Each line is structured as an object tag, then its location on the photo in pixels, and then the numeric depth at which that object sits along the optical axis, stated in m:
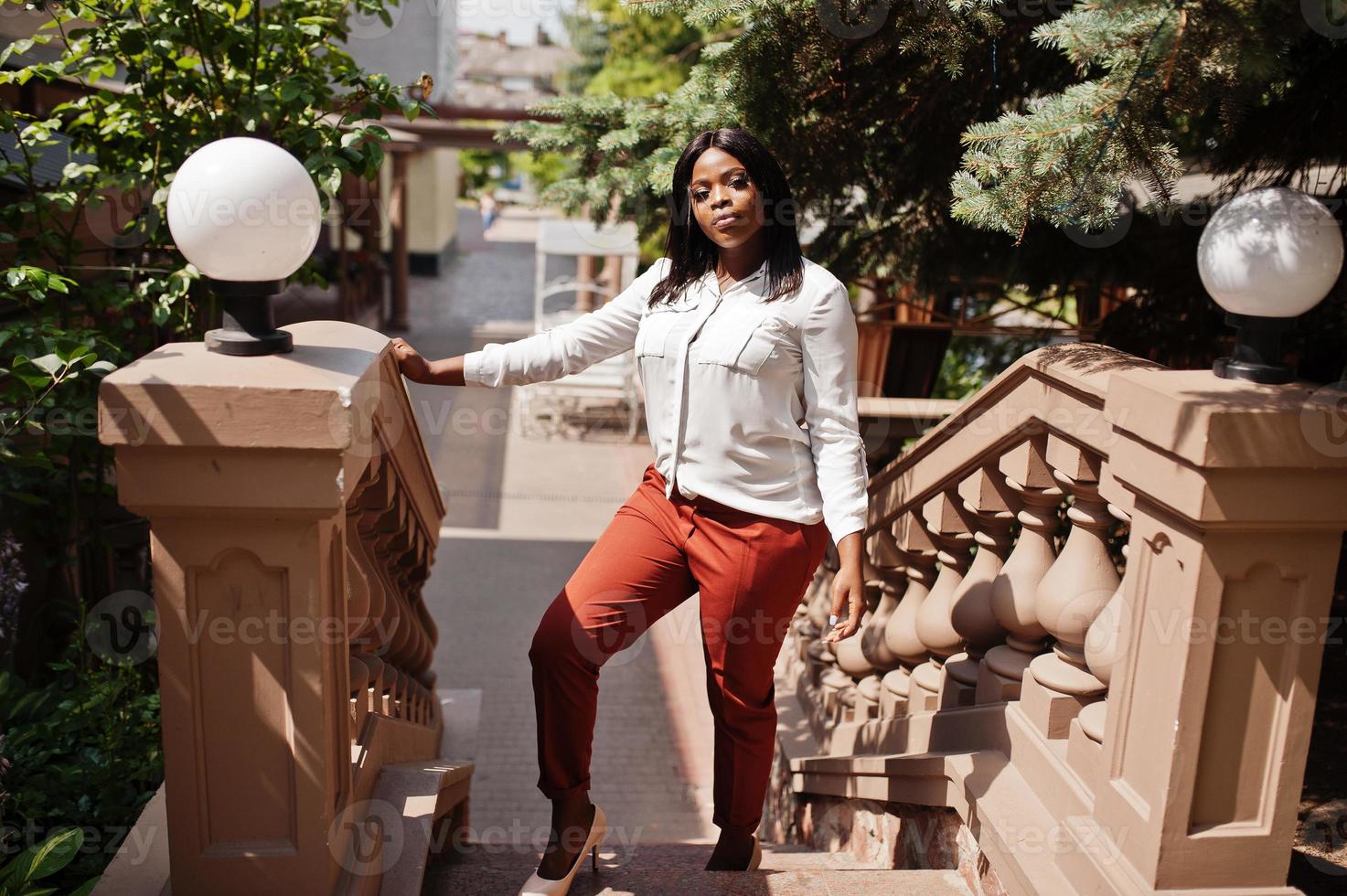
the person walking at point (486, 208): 30.78
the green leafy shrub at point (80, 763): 2.62
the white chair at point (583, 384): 10.56
